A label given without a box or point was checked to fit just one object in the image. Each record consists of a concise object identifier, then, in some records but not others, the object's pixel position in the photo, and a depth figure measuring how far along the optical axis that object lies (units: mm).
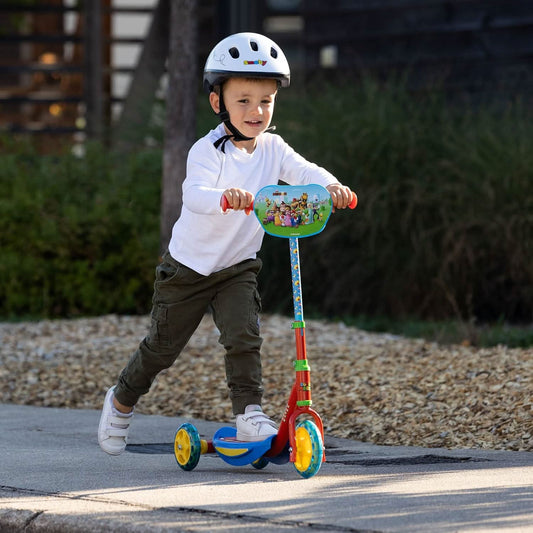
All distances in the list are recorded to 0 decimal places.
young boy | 8641
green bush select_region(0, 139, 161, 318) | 18766
